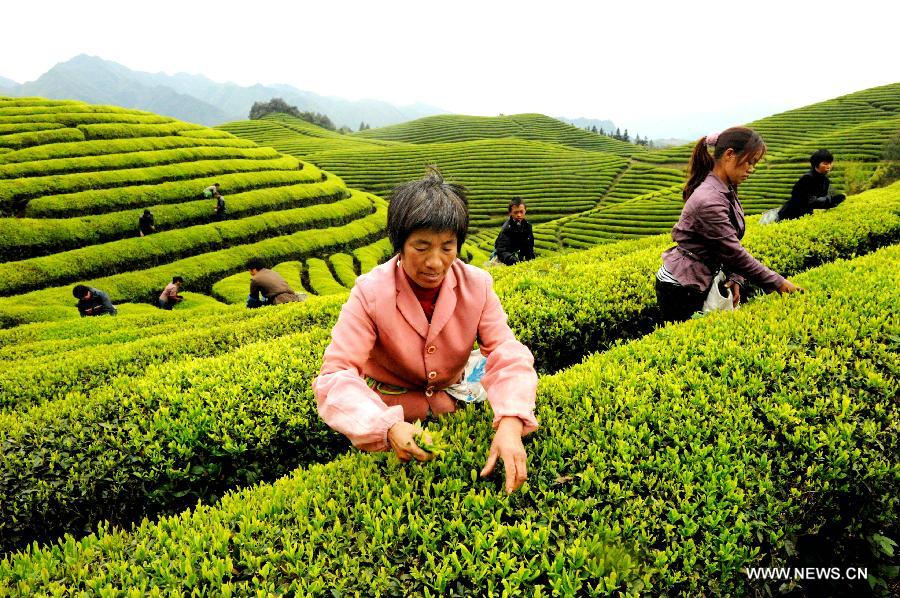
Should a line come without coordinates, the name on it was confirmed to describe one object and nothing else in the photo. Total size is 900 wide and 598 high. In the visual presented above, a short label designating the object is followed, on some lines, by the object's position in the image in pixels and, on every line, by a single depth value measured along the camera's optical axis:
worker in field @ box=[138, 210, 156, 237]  26.72
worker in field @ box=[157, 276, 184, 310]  18.47
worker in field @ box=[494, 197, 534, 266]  10.18
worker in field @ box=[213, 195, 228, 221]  29.73
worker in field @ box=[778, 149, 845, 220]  10.20
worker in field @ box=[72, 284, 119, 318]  15.08
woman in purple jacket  4.61
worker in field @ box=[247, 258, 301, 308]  12.24
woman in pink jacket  2.45
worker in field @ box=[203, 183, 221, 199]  30.63
